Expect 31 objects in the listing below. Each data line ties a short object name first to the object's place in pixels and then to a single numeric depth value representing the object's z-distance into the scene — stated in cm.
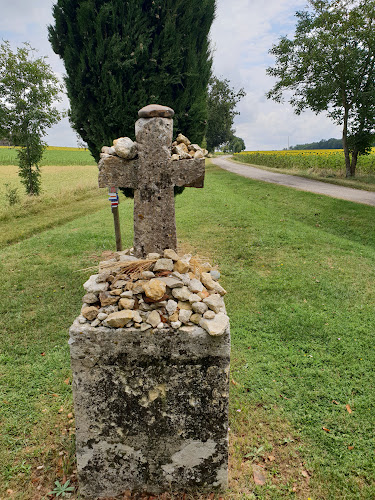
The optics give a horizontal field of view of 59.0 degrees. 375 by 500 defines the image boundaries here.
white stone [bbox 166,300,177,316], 262
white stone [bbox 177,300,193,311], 269
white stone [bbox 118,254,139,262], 317
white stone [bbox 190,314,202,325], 261
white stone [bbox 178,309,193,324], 258
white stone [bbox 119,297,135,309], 263
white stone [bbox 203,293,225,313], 272
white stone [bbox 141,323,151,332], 251
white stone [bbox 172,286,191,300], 271
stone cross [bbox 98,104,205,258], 295
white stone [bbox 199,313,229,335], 247
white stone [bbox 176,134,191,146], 349
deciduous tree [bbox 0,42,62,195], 1560
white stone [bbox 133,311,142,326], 254
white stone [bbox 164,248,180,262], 304
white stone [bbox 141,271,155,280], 285
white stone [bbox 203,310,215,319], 261
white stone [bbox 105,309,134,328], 251
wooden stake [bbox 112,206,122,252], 629
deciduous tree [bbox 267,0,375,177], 1823
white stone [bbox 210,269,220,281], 329
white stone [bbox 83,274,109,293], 276
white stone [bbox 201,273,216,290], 302
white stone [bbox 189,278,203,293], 282
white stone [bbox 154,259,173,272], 291
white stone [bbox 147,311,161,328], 254
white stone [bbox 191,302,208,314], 265
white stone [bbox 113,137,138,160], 297
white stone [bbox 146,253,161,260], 308
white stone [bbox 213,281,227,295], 304
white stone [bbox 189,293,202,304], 271
